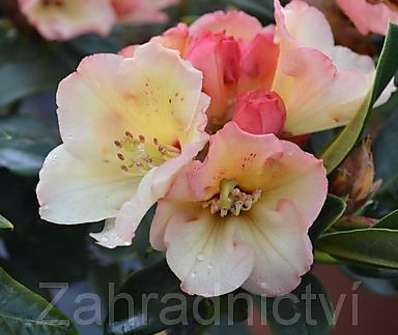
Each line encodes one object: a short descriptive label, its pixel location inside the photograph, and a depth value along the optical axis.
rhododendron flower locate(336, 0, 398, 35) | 0.56
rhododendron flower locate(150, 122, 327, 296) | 0.49
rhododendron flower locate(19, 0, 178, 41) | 0.71
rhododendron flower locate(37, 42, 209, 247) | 0.50
